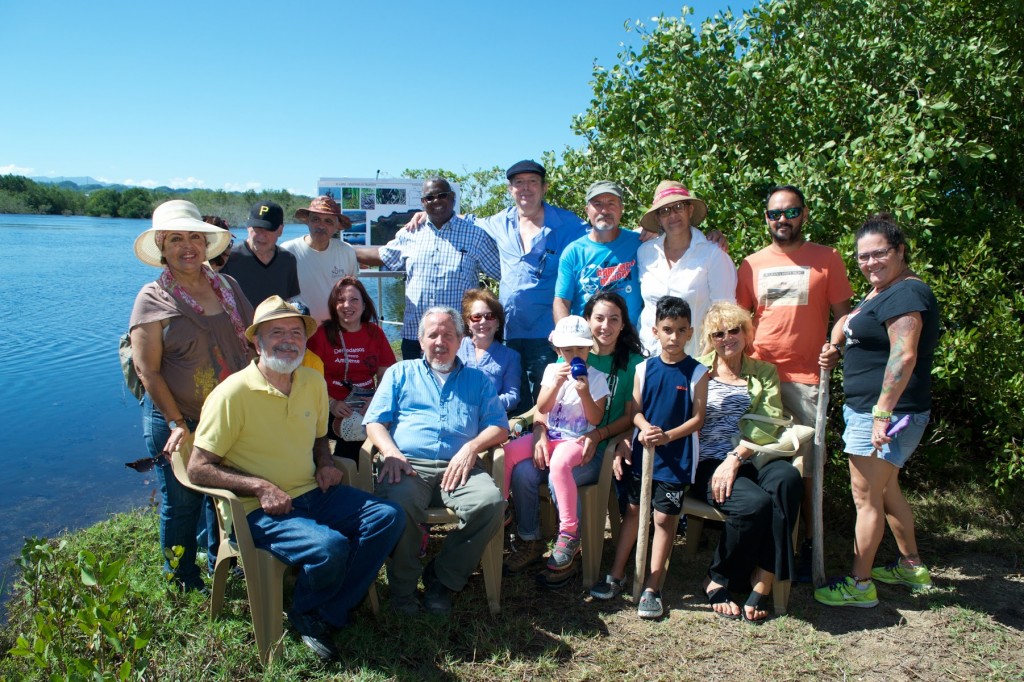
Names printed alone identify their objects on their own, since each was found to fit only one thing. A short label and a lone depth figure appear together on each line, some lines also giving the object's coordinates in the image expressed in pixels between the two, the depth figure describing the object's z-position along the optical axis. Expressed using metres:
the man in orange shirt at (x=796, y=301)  3.86
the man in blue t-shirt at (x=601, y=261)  4.35
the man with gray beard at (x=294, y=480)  3.09
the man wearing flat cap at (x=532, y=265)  4.74
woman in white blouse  4.05
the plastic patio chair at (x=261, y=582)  3.02
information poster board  8.75
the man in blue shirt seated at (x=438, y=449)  3.50
